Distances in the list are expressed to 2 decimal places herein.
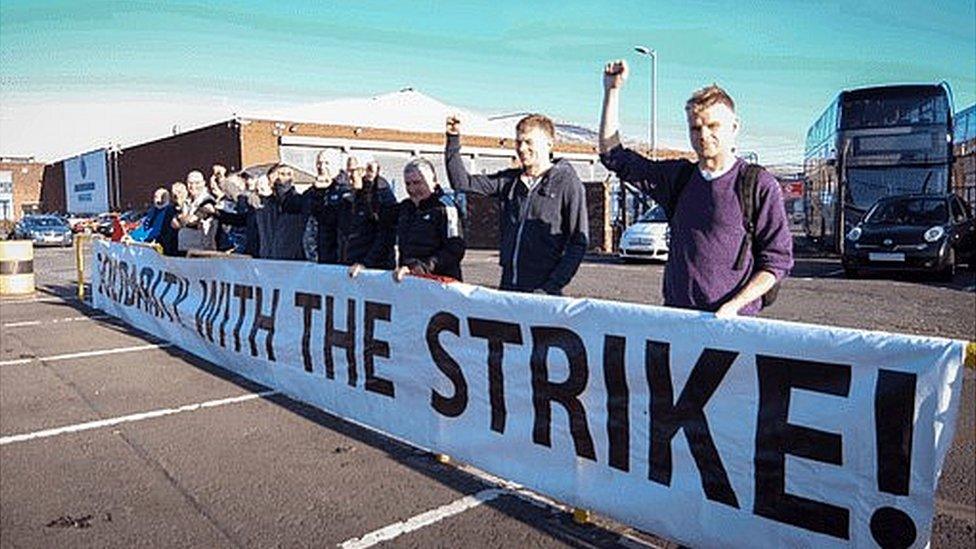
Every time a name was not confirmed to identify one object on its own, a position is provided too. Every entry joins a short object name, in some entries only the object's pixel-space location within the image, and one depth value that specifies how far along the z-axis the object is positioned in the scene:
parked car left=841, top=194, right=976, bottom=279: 13.93
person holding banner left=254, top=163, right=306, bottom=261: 7.51
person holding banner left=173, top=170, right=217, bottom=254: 9.65
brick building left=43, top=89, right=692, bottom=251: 36.09
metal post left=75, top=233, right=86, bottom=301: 13.16
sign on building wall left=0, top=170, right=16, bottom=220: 65.31
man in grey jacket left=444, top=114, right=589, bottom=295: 4.30
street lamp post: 30.88
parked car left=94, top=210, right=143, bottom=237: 35.11
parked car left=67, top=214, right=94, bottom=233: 35.88
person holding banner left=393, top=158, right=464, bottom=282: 5.20
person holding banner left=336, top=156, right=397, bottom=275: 6.20
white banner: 2.68
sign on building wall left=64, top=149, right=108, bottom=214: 52.38
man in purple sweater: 3.19
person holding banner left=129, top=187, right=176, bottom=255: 10.41
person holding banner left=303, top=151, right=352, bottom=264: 6.71
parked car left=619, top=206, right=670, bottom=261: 19.19
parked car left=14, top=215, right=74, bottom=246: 32.84
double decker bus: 17.36
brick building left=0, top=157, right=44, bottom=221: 65.69
